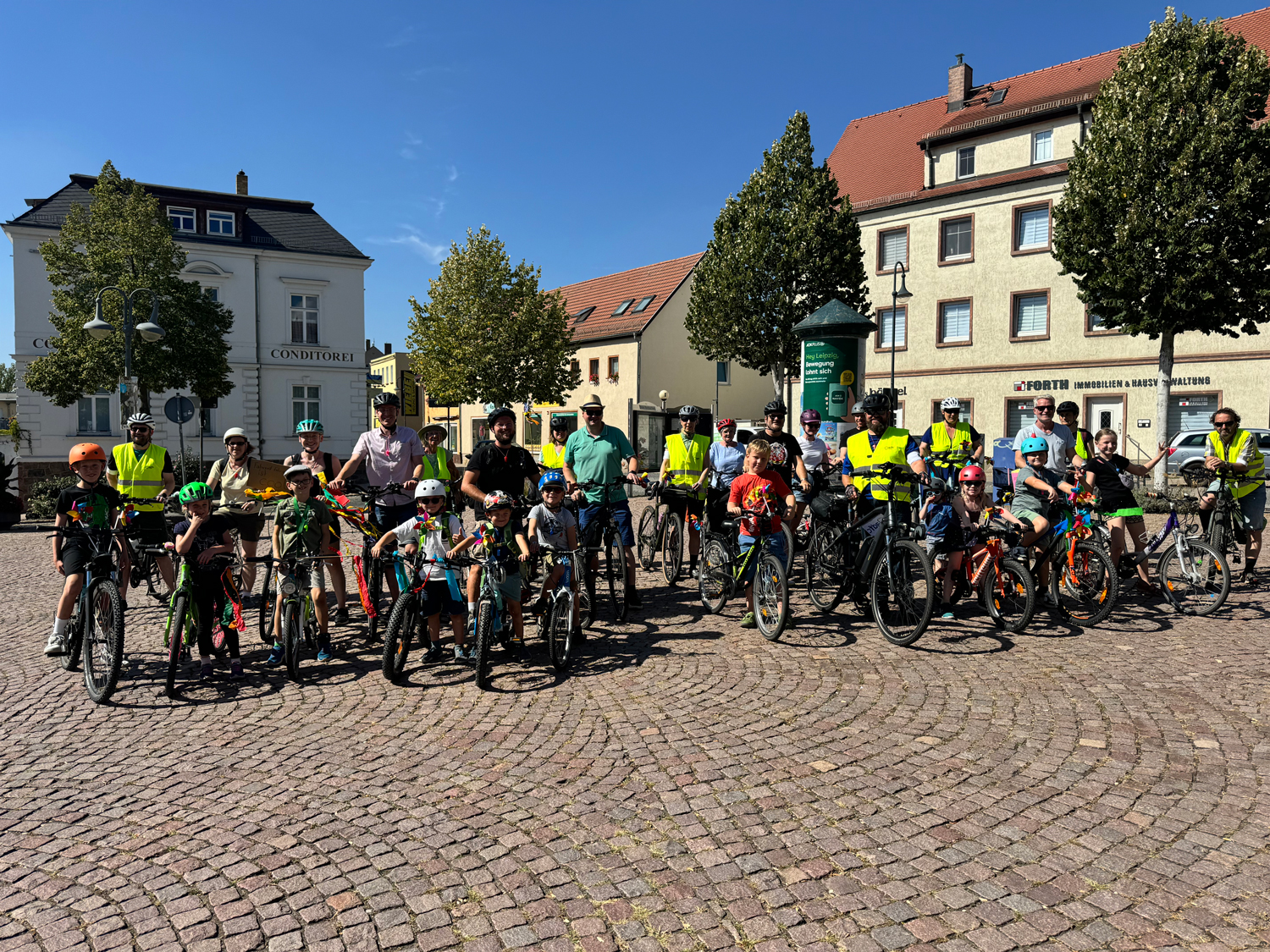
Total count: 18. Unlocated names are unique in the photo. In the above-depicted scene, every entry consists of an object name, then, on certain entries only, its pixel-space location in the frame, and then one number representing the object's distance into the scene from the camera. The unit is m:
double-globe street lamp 16.58
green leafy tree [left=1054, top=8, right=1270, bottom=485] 18.25
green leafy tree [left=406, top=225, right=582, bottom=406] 34.59
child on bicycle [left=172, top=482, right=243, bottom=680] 5.89
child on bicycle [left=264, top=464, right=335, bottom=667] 6.40
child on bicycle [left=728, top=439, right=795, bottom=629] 7.33
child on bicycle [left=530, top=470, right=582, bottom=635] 6.48
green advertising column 14.27
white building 31.66
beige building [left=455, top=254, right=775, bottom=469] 41.72
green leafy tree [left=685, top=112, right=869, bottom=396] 26.20
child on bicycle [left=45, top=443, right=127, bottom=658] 6.03
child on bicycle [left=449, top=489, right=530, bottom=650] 5.98
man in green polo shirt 7.87
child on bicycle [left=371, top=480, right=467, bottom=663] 6.04
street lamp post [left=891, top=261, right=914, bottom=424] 26.30
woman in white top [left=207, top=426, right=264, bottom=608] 7.52
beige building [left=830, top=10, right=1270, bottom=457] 28.09
